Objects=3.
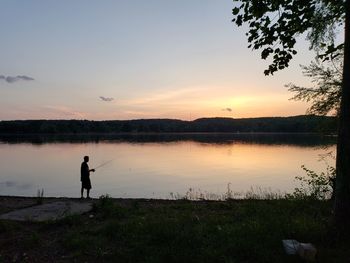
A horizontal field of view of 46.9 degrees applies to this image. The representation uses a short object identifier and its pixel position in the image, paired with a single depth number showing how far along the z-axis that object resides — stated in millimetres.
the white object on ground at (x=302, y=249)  7203
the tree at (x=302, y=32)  8211
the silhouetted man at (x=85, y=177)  17441
